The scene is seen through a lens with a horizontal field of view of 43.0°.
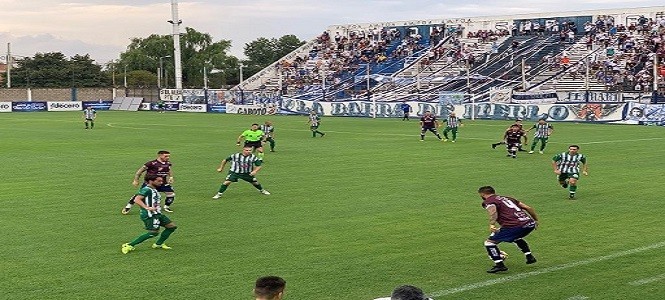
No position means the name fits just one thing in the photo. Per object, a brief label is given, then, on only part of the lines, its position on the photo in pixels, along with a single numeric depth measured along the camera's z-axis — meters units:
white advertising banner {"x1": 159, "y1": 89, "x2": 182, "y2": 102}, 95.94
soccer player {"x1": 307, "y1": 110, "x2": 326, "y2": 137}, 46.88
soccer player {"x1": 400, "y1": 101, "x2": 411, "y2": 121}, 66.50
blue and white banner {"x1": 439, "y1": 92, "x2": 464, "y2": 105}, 69.88
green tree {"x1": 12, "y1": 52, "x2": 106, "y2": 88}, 115.31
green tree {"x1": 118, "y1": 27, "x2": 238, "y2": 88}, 144.12
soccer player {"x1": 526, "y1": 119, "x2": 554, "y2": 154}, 36.06
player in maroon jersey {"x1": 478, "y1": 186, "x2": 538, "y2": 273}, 13.34
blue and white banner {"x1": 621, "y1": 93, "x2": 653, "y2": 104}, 57.44
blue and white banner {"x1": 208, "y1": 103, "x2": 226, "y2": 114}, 88.88
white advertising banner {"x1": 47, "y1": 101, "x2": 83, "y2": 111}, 98.19
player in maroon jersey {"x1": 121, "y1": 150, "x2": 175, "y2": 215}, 19.89
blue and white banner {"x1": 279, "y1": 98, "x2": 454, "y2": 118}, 68.81
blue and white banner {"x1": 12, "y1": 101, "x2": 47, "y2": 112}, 96.06
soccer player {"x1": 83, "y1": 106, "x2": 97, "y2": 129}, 58.91
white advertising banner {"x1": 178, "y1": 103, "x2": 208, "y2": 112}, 91.19
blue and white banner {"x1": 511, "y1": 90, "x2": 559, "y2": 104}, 63.53
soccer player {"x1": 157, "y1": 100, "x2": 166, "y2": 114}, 95.20
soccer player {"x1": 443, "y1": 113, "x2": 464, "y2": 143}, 42.47
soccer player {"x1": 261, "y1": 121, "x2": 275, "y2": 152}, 37.69
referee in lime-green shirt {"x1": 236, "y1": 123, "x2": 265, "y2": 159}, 33.28
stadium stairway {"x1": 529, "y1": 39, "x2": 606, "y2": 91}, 71.31
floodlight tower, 95.19
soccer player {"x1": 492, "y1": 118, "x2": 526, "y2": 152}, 34.50
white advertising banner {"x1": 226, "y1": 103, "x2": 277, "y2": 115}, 82.25
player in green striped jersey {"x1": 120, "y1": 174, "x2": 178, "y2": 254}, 15.05
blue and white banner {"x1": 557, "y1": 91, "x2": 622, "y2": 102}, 60.44
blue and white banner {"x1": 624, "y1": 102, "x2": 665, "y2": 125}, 53.72
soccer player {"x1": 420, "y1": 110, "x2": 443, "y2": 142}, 43.31
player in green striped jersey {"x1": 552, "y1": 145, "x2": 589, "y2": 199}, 21.67
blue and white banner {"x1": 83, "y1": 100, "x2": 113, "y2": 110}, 100.06
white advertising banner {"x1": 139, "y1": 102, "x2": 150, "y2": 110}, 98.38
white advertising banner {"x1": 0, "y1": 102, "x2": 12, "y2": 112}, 95.24
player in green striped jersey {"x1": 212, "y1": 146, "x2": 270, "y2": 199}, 22.22
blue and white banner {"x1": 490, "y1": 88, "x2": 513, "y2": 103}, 67.50
